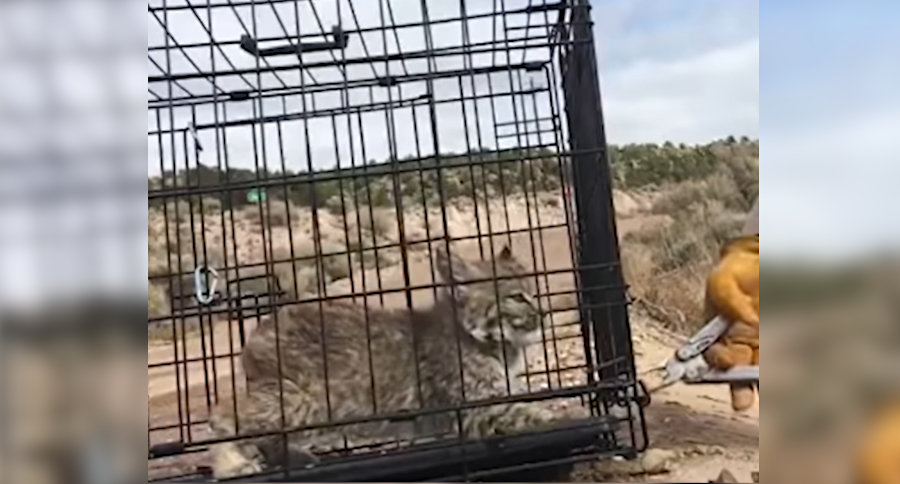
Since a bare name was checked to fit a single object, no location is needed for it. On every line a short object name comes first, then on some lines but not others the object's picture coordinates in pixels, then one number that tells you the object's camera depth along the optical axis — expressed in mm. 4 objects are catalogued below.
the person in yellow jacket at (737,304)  1249
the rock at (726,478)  1202
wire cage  1672
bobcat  1838
